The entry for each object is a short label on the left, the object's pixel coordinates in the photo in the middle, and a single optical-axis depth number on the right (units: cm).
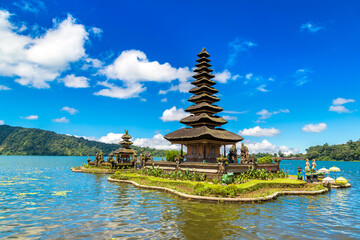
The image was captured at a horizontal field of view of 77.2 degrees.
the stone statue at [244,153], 3941
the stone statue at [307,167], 2644
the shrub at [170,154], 5002
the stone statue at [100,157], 4889
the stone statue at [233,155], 3603
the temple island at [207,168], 1936
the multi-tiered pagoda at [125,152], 4953
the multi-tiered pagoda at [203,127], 3080
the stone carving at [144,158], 3544
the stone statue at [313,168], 2707
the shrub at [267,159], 3711
